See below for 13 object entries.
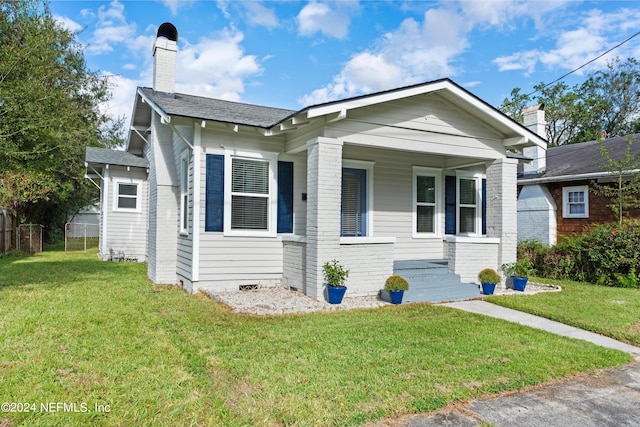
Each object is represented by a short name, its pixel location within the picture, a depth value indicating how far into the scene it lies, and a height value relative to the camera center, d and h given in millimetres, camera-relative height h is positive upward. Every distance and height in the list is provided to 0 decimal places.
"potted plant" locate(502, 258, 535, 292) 8797 -1074
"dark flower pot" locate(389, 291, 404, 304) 7332 -1335
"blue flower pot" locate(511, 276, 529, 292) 8758 -1284
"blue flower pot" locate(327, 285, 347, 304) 6969 -1245
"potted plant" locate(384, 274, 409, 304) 7328 -1187
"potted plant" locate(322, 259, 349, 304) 6984 -1012
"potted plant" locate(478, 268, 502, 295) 8406 -1172
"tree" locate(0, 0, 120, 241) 7434 +2349
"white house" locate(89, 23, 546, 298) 7555 +832
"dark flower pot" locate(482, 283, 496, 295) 8426 -1345
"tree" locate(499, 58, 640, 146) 28938 +8771
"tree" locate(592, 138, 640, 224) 11430 +1180
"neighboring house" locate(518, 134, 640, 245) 12836 +995
